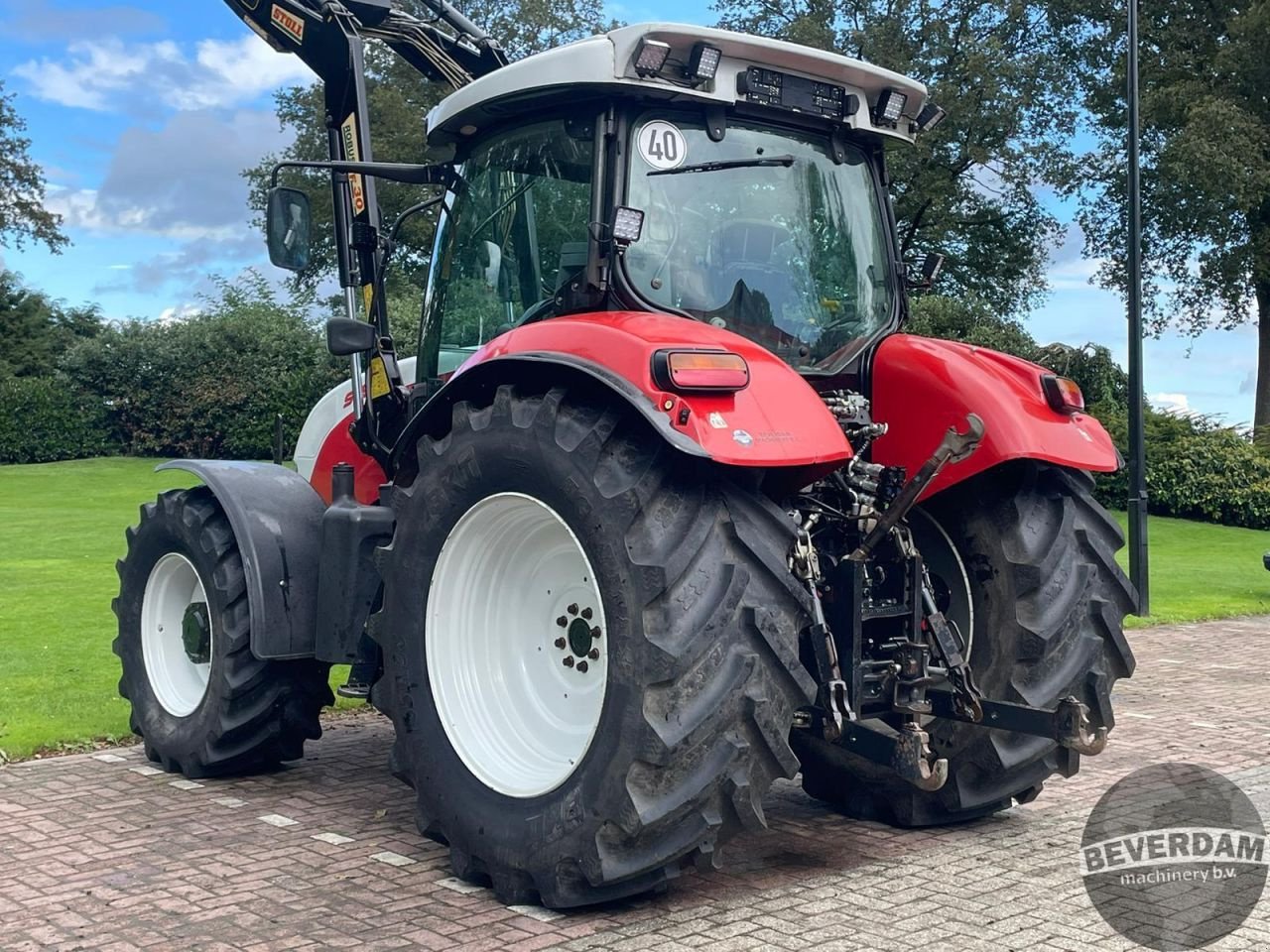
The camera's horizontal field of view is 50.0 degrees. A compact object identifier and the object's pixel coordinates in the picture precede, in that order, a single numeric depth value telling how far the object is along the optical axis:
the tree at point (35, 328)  40.47
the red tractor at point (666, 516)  4.07
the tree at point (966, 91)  31.69
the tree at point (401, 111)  33.50
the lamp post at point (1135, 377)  13.28
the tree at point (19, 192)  44.41
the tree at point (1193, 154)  27.69
